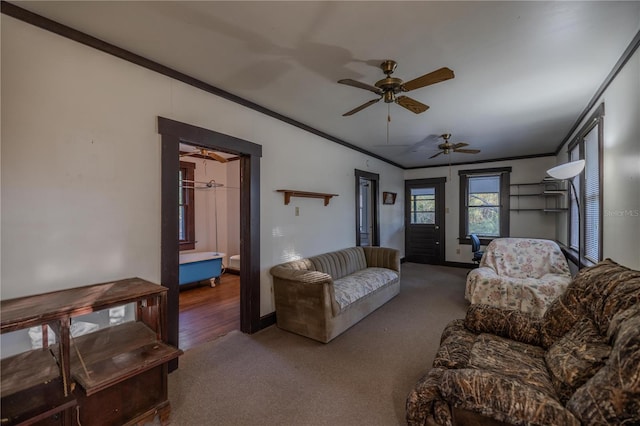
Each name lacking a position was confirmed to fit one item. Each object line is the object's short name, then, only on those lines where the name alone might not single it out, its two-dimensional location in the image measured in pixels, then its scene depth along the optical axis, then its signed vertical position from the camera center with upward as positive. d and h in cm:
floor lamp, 291 +44
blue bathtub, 457 -93
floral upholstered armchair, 331 -85
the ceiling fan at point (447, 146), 436 +105
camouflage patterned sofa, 105 -78
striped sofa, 292 -97
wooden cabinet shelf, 140 -88
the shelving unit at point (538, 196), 535 +32
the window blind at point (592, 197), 308 +17
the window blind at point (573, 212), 418 -1
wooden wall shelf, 356 +24
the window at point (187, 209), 591 +5
